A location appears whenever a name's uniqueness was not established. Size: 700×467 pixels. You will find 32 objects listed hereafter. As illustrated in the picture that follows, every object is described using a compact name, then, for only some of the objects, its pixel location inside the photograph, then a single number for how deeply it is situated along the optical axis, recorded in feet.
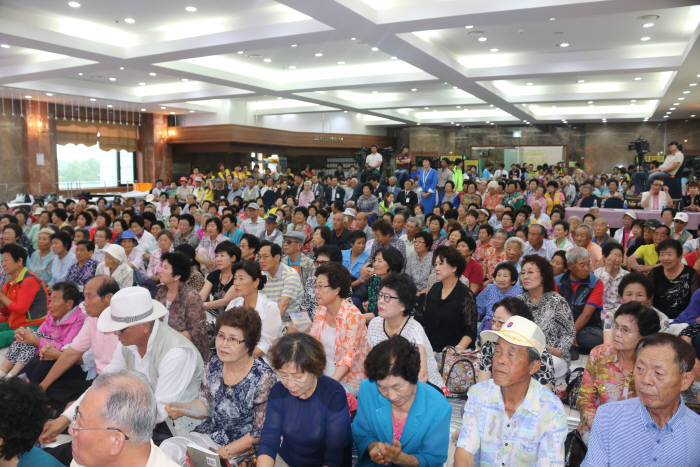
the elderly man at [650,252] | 18.98
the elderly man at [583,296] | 15.02
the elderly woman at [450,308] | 13.10
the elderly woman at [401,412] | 6.98
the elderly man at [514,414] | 6.54
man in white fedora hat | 9.06
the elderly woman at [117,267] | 17.15
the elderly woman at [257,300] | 11.81
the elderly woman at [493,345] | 9.81
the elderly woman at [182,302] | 12.35
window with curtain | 56.75
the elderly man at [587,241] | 19.52
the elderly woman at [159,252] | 19.88
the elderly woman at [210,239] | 21.95
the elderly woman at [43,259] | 19.72
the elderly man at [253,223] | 26.27
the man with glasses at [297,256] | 17.92
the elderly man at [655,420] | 6.54
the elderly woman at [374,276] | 14.67
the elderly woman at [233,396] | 8.29
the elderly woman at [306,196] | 39.52
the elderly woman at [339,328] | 10.36
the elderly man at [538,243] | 19.61
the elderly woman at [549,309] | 12.21
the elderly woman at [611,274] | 15.52
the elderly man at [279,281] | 15.05
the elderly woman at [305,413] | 7.36
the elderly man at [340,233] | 23.98
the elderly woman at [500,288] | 14.62
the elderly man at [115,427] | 5.42
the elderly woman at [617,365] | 8.61
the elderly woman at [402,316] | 10.23
